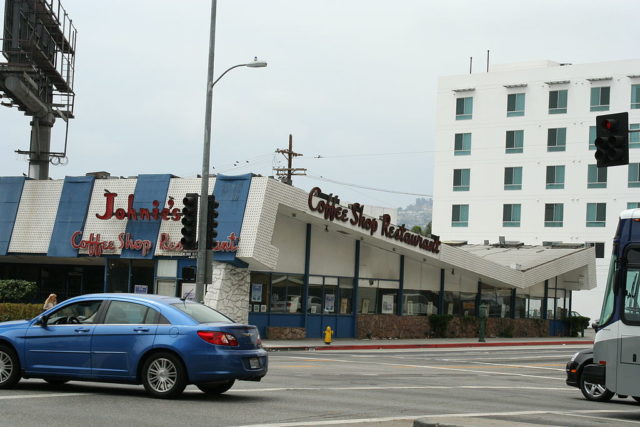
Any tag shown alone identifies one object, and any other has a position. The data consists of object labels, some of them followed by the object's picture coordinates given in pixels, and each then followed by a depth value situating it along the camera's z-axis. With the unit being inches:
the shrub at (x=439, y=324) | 1945.4
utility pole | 2903.5
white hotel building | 2997.0
